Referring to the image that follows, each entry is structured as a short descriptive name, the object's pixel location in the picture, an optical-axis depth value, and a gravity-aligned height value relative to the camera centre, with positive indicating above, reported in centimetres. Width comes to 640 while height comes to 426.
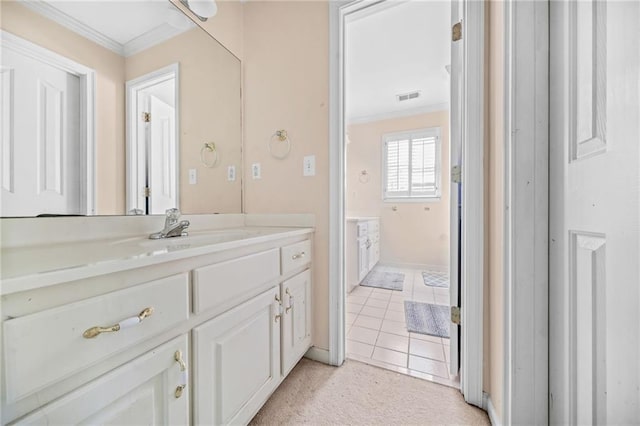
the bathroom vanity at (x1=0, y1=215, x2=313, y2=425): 40 -26
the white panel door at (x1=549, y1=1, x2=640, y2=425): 46 -1
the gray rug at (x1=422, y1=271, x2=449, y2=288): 301 -92
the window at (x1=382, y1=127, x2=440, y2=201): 369 +73
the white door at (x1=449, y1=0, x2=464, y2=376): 121 +13
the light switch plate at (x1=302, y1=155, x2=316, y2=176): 146 +28
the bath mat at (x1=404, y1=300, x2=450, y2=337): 184 -92
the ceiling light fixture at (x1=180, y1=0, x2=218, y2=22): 130 +113
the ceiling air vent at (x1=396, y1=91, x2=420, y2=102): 324 +159
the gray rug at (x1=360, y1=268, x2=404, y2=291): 292 -91
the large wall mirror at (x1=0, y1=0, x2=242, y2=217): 74 +41
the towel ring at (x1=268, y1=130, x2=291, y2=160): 153 +46
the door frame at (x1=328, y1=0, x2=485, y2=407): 107 +3
